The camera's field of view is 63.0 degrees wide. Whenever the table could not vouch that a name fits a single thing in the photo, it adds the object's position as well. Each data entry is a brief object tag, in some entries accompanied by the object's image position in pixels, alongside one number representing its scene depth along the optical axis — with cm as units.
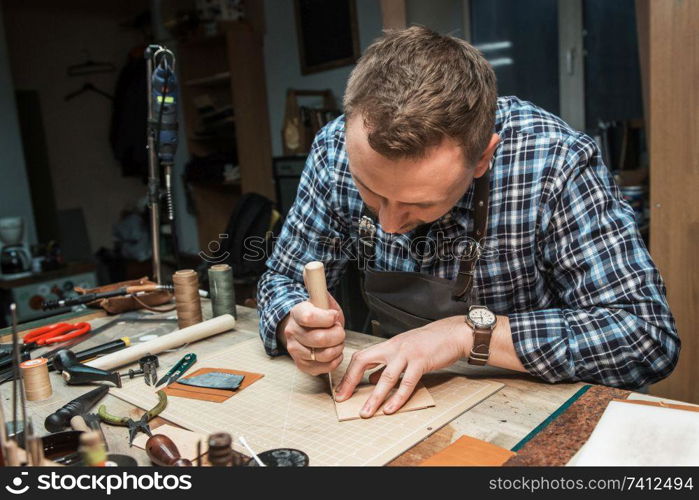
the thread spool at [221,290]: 160
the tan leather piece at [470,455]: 82
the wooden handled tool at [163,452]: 83
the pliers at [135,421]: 96
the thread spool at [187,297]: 154
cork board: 81
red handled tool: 150
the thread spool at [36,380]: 115
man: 100
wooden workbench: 89
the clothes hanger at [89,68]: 549
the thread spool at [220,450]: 70
